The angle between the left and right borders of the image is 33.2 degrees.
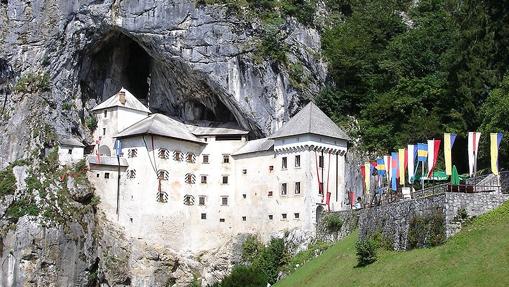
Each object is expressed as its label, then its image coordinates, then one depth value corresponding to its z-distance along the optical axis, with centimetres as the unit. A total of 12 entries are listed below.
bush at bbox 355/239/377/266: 4428
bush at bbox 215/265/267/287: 5844
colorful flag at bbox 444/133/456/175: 4509
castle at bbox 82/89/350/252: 6762
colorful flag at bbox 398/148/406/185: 5098
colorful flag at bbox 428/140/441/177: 4658
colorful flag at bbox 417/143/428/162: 4853
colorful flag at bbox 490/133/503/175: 4344
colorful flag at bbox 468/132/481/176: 4518
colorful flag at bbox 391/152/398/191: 5231
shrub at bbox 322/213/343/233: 6231
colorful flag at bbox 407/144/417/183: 4869
